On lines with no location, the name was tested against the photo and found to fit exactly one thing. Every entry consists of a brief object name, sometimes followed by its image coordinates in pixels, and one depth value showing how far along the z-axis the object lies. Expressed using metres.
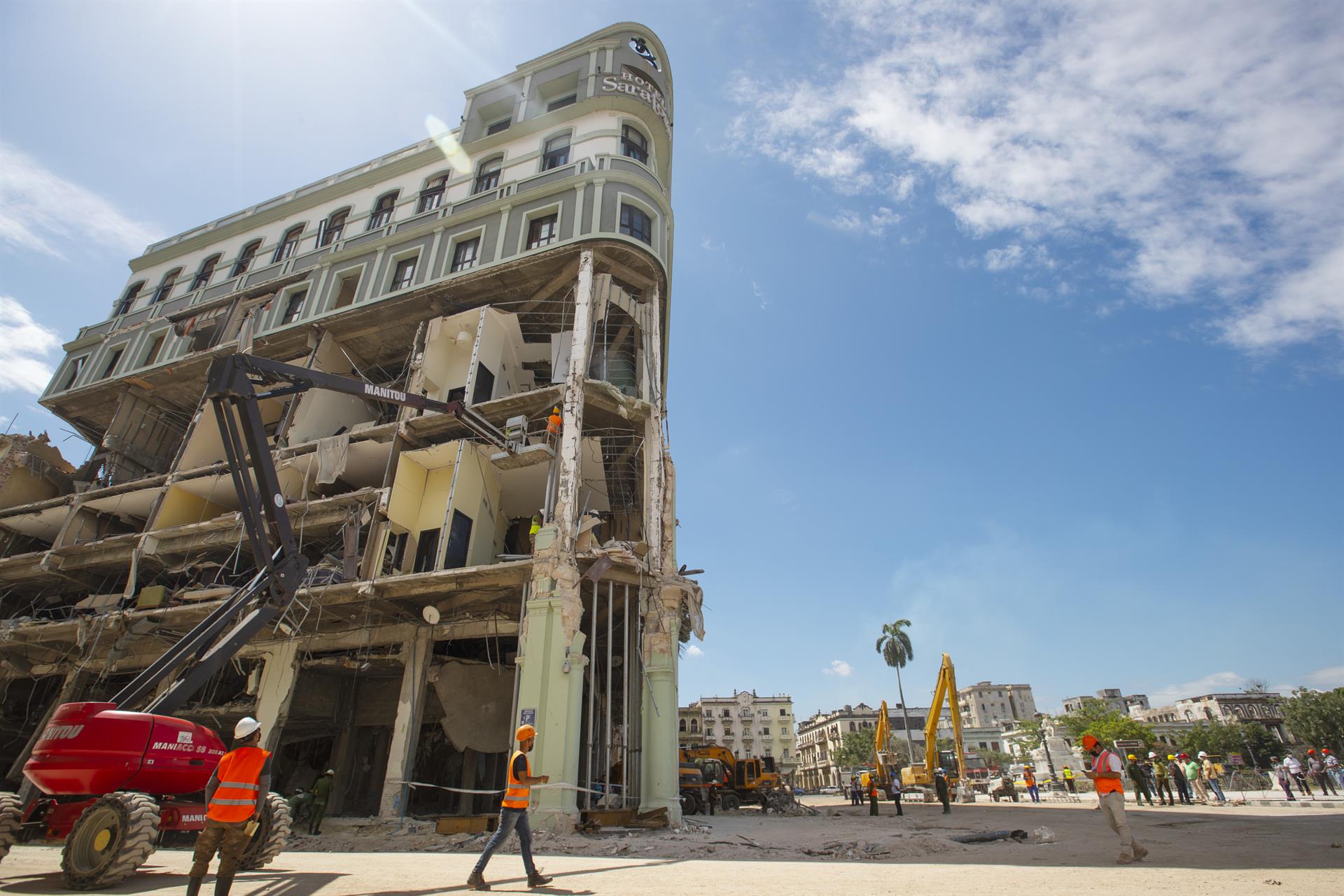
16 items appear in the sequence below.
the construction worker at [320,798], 14.56
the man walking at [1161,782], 19.27
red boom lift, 6.92
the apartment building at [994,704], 120.19
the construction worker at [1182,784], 19.75
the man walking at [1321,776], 25.53
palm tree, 66.12
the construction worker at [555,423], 18.31
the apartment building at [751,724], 100.81
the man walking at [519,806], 6.63
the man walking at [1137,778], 19.12
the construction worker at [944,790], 21.11
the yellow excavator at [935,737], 29.52
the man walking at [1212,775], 20.27
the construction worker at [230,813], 5.36
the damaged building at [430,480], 17.34
